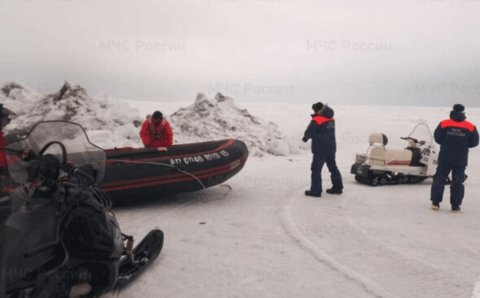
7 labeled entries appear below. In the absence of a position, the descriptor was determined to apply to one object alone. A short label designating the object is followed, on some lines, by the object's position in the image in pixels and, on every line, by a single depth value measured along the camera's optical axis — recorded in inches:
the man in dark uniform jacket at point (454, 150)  234.8
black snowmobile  85.0
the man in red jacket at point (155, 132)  286.8
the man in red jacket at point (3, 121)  176.1
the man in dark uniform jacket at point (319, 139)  272.7
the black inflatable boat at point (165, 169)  223.9
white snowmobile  327.0
